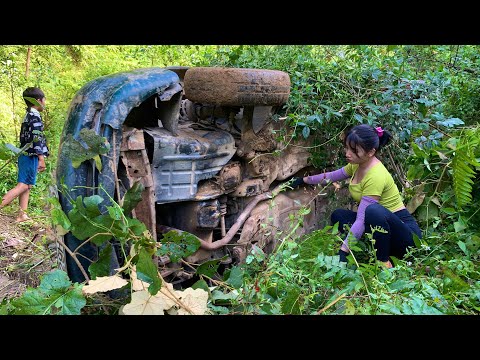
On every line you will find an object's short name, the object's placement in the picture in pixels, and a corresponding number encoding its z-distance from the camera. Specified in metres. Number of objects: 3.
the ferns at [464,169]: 3.15
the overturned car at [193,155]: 2.92
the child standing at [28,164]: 4.88
